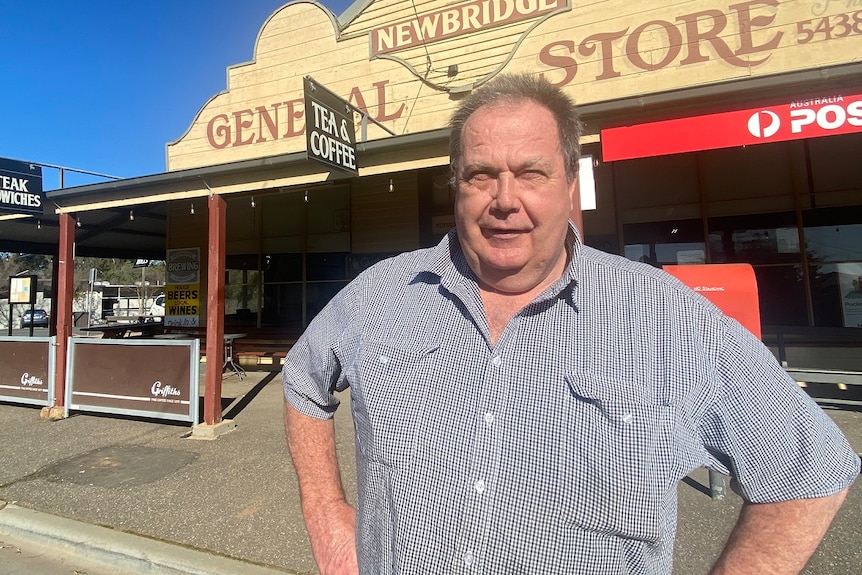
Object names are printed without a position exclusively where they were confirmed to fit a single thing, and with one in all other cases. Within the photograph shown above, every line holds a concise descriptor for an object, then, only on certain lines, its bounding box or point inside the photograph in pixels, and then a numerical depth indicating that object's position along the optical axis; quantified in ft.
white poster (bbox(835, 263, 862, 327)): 23.56
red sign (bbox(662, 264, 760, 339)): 11.82
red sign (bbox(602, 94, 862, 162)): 12.75
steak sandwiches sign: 22.17
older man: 3.43
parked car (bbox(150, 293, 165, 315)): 101.50
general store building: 17.02
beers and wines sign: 37.11
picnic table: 35.14
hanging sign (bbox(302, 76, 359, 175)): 16.26
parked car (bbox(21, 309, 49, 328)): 104.44
